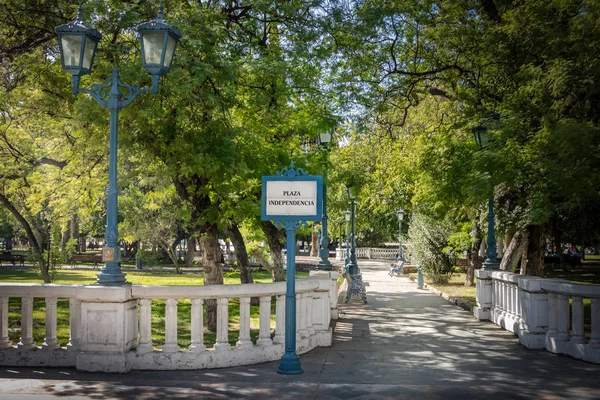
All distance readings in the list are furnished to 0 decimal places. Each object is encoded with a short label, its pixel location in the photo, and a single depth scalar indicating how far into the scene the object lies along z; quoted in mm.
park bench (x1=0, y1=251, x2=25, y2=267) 38156
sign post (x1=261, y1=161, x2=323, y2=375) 8141
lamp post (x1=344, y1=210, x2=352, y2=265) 32594
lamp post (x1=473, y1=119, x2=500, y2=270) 14073
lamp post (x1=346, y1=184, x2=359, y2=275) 20536
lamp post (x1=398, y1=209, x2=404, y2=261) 35625
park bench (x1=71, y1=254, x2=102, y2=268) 43516
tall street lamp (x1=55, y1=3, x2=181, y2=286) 8070
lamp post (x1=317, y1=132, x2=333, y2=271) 14010
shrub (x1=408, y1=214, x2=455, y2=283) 26641
